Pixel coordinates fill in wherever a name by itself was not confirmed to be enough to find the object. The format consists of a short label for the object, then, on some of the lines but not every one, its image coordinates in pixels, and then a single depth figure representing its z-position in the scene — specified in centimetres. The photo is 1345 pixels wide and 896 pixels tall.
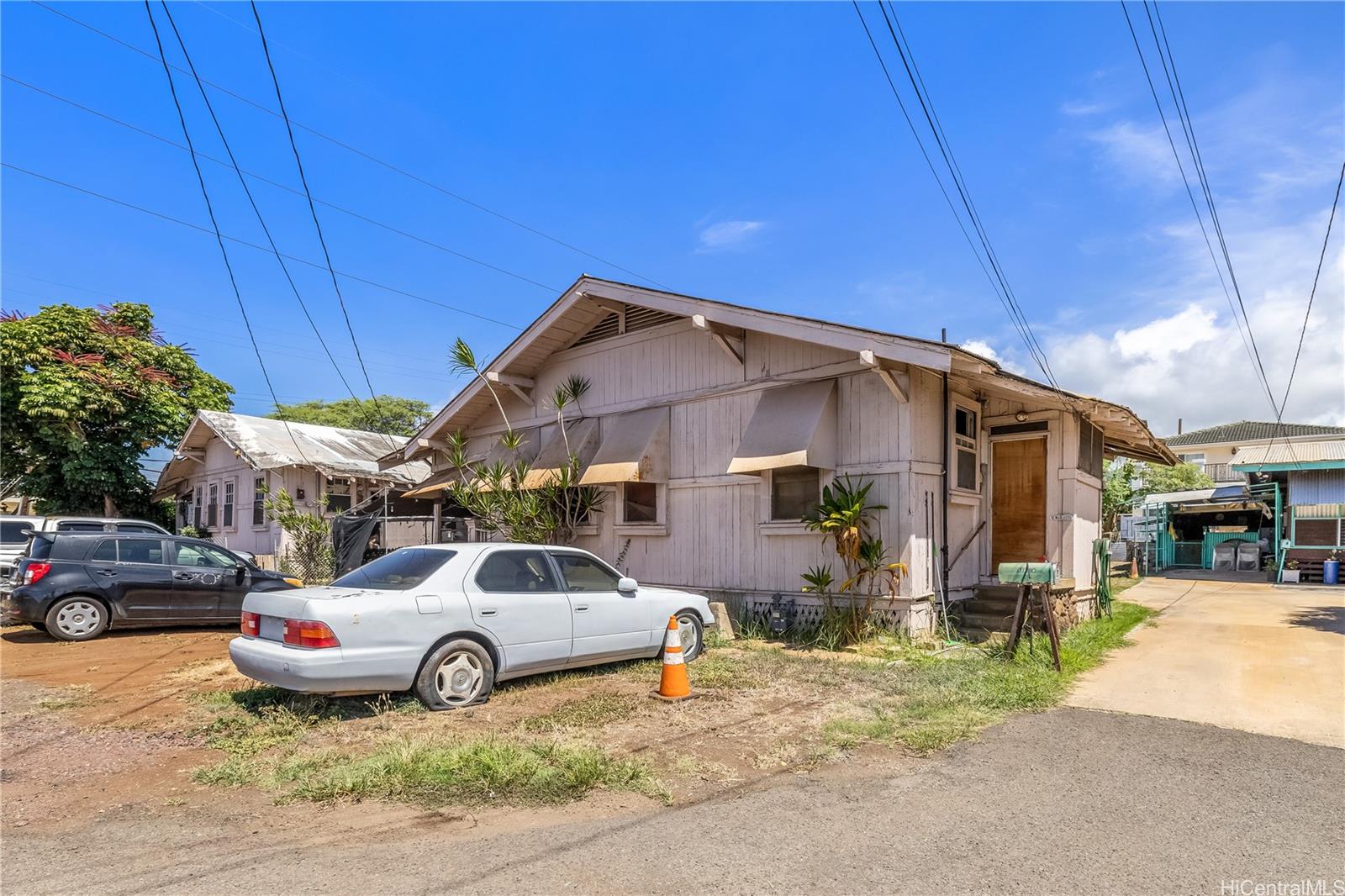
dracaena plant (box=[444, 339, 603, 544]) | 1331
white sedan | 610
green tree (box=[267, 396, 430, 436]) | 4897
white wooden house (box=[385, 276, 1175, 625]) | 1022
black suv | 1066
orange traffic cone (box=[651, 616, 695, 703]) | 709
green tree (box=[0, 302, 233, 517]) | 2312
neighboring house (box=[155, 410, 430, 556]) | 2122
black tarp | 1698
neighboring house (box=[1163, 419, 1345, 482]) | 4856
